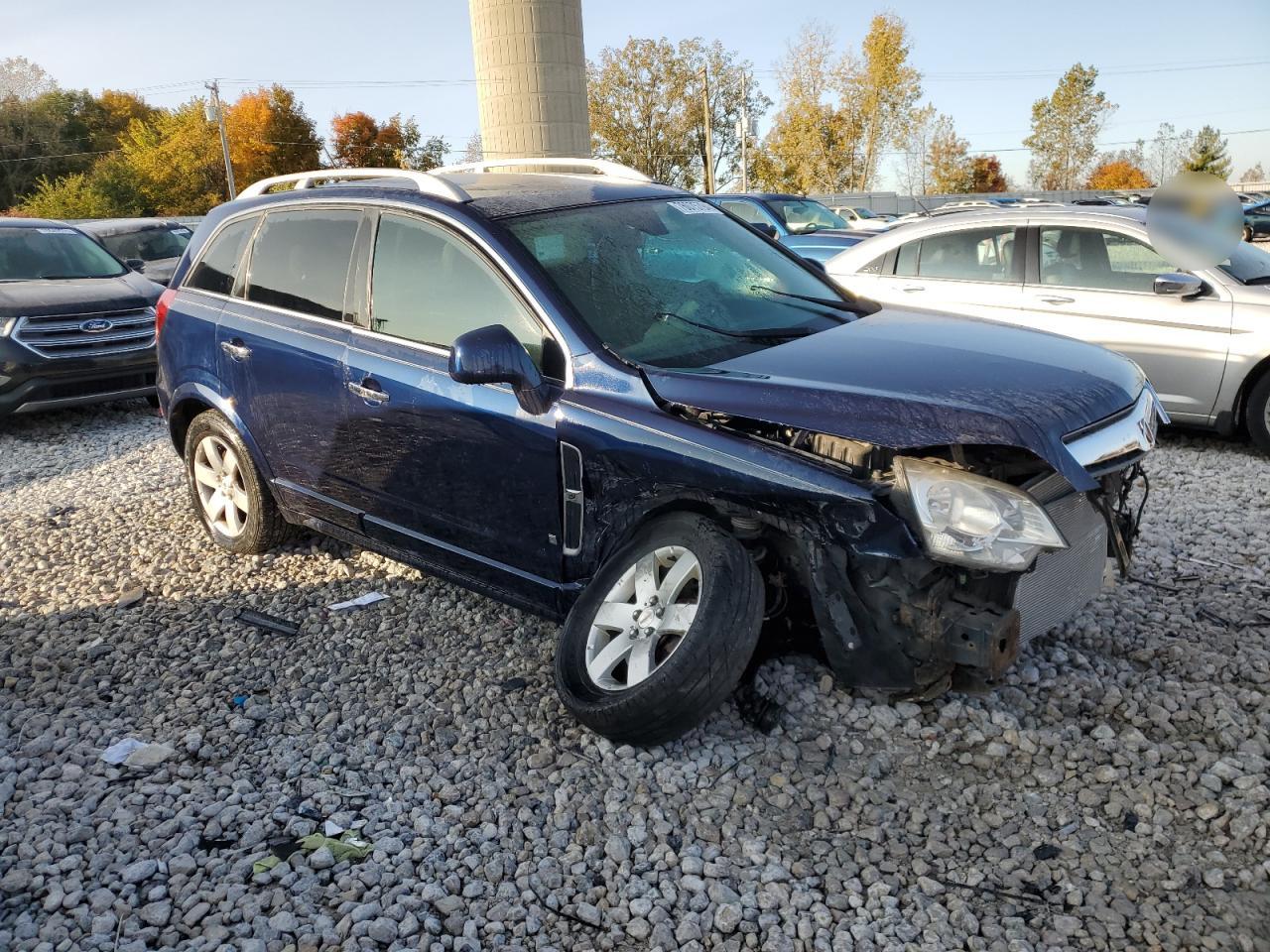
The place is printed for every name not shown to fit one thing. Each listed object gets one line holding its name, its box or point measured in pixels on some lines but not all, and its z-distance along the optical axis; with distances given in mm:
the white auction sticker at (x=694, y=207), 4535
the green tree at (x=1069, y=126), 43781
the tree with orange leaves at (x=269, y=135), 61312
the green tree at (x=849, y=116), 48938
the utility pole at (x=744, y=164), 45297
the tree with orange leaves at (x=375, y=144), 64438
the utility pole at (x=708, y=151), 49562
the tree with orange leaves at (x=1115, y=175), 54125
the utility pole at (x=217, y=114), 42188
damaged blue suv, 2992
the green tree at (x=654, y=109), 54750
